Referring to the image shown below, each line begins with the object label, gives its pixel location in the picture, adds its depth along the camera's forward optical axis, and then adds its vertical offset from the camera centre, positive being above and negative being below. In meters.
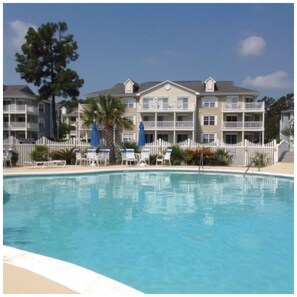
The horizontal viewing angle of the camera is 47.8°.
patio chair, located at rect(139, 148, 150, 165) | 22.73 -1.08
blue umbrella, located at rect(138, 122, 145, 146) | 24.39 +0.38
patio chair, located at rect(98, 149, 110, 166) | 22.88 -1.03
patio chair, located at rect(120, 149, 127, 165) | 23.45 -0.91
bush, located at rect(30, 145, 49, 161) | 22.79 -0.84
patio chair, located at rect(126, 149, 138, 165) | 22.80 -1.01
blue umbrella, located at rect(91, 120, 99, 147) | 23.27 +0.35
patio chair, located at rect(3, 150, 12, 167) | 20.72 -1.01
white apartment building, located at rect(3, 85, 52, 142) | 47.28 +4.01
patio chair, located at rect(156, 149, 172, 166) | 22.53 -1.17
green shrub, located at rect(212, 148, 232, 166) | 23.39 -1.10
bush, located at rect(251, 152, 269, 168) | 23.14 -1.28
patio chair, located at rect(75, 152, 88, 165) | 22.59 -1.15
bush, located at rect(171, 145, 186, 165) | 23.28 -1.02
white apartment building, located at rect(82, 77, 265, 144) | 41.25 +3.75
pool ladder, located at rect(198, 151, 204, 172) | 20.30 -1.38
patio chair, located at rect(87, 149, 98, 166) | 22.42 -1.07
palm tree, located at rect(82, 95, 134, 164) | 23.97 +2.01
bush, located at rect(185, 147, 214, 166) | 23.09 -0.95
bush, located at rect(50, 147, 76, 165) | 23.55 -0.99
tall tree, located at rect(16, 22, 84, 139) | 39.38 +9.38
